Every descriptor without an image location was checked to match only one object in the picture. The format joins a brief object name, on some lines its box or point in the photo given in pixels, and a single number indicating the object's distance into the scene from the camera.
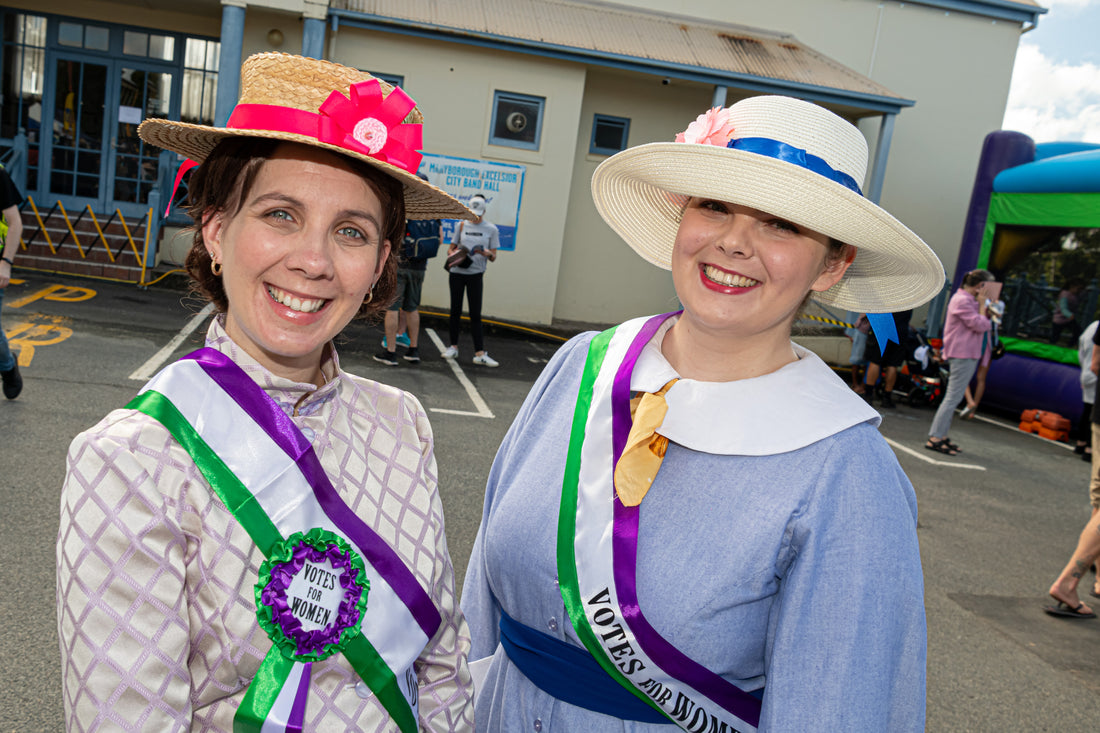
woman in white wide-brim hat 1.40
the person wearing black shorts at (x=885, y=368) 10.55
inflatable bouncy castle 10.95
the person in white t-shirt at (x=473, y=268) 9.03
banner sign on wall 12.56
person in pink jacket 8.30
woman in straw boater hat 1.14
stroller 11.30
